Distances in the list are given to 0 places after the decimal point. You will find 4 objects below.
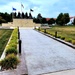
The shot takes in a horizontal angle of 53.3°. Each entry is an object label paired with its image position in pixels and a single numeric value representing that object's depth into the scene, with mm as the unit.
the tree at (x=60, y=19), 38849
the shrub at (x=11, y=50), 3670
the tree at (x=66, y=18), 38402
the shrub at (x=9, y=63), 2832
